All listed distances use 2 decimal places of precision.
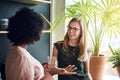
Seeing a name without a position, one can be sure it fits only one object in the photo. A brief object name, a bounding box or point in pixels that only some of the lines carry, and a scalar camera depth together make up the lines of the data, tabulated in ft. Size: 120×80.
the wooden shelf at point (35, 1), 9.26
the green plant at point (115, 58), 10.17
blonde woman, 8.43
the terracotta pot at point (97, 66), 10.07
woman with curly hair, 5.53
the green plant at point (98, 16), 10.02
